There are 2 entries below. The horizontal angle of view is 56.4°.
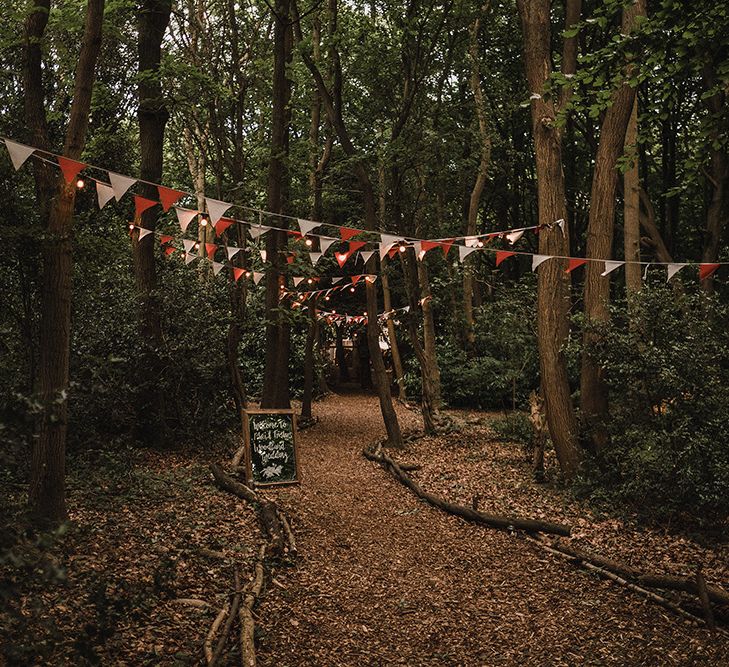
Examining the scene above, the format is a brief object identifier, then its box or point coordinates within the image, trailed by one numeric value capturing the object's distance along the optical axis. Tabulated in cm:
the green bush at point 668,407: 751
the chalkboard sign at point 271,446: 877
